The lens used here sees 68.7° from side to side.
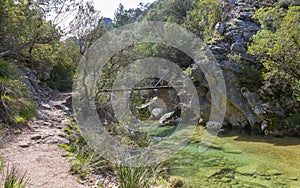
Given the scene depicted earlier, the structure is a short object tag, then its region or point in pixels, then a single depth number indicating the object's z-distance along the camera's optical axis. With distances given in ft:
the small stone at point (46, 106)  28.83
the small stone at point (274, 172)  19.95
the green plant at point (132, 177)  11.84
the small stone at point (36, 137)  17.66
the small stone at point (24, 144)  15.86
